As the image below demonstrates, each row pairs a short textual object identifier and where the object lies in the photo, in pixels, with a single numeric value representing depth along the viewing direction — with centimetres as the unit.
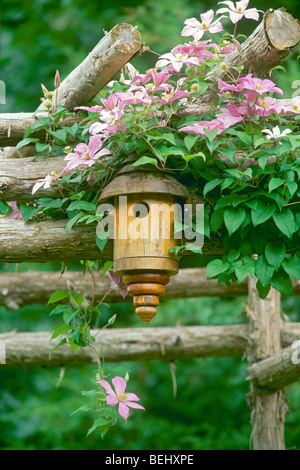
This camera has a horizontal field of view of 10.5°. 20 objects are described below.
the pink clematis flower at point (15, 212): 388
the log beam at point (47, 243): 377
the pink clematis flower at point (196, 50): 363
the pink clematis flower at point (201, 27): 365
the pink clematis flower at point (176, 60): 359
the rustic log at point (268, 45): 357
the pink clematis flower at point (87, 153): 361
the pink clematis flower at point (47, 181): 366
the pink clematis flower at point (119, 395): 368
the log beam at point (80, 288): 555
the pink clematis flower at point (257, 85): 355
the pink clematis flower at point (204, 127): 356
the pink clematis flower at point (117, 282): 387
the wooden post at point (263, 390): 499
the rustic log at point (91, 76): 362
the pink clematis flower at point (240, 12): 361
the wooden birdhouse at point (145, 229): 360
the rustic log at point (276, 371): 457
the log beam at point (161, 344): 536
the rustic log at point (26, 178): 383
